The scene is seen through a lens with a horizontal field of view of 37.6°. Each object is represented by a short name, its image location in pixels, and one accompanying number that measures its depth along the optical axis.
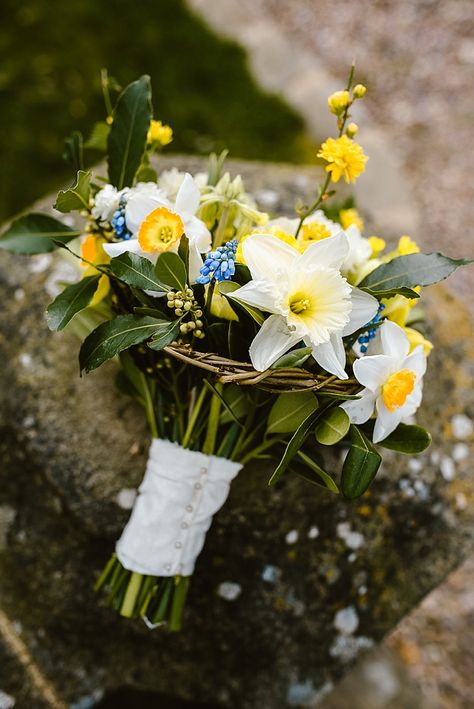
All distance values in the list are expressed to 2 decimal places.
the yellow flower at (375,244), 1.20
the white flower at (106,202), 1.09
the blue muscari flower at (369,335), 1.10
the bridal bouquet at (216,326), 0.99
